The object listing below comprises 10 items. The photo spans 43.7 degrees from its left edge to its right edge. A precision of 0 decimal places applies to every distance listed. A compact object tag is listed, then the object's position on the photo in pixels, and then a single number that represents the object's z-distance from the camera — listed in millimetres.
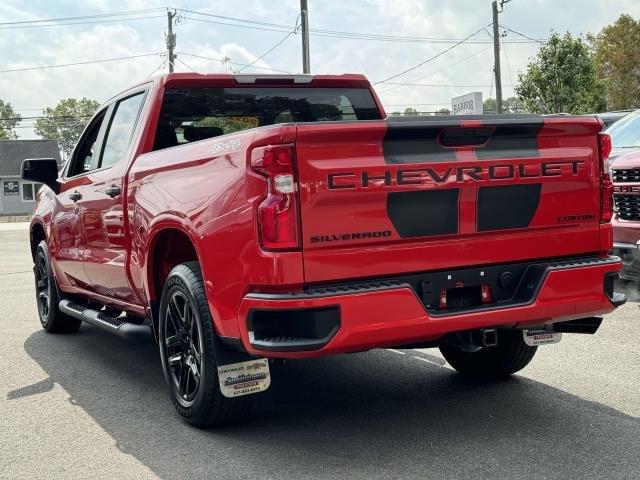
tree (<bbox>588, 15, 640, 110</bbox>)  56031
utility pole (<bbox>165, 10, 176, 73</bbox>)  45969
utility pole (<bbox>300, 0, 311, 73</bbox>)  27922
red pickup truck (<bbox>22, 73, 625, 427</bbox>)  3605
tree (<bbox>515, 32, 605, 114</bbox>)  35781
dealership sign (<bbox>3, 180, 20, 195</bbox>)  59812
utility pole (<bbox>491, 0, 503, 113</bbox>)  34500
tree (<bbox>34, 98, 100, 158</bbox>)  134750
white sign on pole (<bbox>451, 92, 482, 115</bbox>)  20641
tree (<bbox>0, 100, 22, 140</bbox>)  146375
